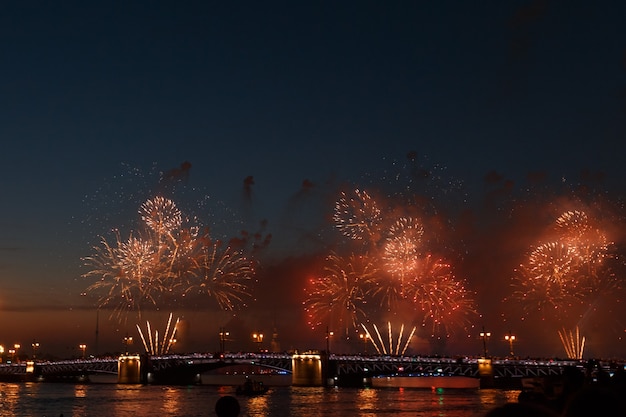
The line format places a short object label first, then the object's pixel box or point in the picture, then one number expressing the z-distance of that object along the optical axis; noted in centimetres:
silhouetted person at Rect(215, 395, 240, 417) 898
